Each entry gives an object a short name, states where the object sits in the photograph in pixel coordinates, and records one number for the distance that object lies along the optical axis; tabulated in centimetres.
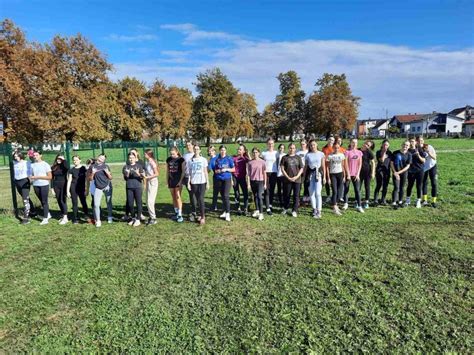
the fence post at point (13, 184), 857
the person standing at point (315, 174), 797
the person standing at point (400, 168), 866
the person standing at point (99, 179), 778
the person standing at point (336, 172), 812
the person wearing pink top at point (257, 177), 802
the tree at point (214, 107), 5033
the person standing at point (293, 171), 815
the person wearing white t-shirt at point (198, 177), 773
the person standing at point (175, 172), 788
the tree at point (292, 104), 6594
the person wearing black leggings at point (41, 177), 802
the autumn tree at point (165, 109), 4594
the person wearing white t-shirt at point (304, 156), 891
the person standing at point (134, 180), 755
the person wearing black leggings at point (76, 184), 807
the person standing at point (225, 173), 800
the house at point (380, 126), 10988
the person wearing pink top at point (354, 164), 851
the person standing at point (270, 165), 862
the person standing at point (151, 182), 788
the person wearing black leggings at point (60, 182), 818
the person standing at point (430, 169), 880
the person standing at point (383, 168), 887
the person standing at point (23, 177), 835
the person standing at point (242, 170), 856
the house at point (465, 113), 8931
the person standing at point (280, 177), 854
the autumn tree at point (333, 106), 5778
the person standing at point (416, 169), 877
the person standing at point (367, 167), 871
